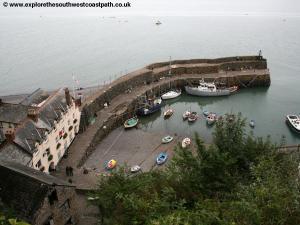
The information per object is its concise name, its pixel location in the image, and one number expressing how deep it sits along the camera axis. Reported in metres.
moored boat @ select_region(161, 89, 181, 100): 56.72
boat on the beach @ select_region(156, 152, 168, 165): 35.34
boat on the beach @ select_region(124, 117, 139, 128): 45.31
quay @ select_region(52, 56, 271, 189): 37.81
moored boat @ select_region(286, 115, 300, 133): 45.53
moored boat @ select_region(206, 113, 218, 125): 47.31
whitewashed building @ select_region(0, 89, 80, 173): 28.19
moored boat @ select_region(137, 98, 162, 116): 50.34
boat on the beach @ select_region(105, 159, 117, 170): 34.84
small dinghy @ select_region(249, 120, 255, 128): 47.54
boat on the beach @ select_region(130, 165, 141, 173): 33.55
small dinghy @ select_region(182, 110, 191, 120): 49.06
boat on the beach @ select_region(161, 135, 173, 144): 40.19
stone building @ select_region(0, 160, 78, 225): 19.50
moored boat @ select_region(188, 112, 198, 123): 48.25
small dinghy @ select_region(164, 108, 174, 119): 50.14
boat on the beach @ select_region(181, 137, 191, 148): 38.53
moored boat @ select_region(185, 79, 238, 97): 58.04
